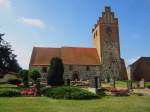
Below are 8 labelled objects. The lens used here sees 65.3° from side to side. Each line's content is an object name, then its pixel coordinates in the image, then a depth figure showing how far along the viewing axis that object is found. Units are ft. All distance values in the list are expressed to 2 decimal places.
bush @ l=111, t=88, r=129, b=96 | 35.61
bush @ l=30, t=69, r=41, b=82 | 59.57
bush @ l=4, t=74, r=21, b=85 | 65.43
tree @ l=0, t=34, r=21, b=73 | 55.27
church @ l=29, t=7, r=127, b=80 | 75.18
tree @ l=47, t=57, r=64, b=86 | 51.67
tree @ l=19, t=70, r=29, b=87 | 50.43
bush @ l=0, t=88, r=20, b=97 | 32.58
